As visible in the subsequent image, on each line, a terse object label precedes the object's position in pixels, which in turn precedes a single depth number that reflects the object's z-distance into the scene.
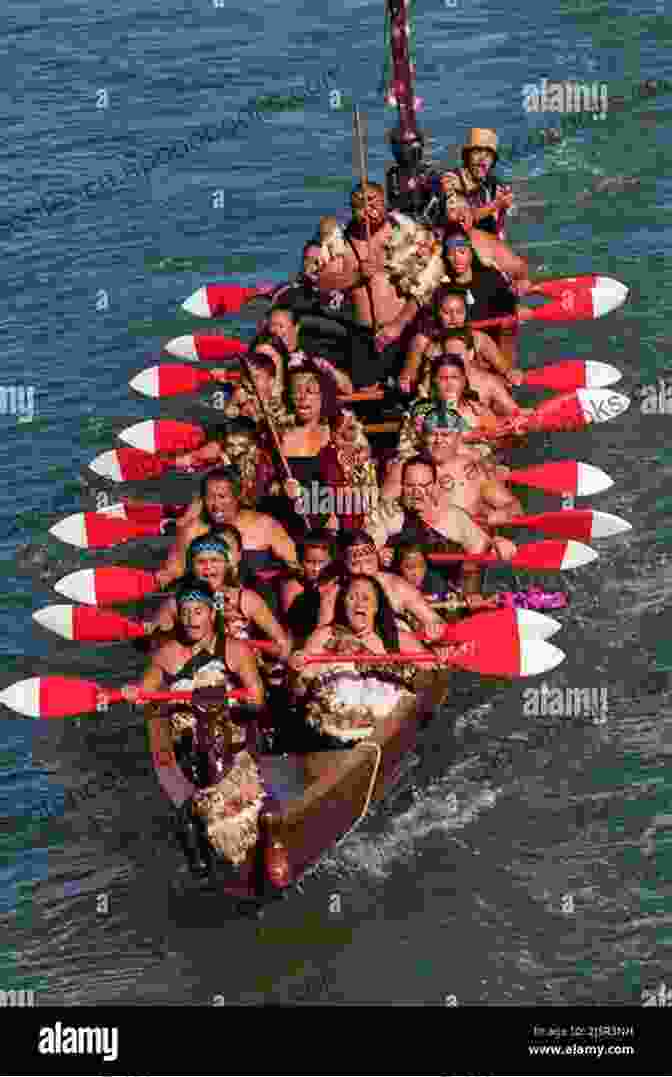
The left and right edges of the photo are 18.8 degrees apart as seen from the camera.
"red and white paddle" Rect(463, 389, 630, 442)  22.55
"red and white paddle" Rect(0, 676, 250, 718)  18.14
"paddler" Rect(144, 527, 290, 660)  18.00
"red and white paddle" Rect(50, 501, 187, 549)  21.69
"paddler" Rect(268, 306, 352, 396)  22.59
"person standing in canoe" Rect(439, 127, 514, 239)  26.12
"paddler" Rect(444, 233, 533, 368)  24.45
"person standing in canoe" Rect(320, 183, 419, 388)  23.69
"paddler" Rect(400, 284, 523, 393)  22.56
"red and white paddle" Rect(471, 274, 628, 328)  25.25
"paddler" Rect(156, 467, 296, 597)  19.86
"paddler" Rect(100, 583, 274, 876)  16.31
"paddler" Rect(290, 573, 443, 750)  17.73
